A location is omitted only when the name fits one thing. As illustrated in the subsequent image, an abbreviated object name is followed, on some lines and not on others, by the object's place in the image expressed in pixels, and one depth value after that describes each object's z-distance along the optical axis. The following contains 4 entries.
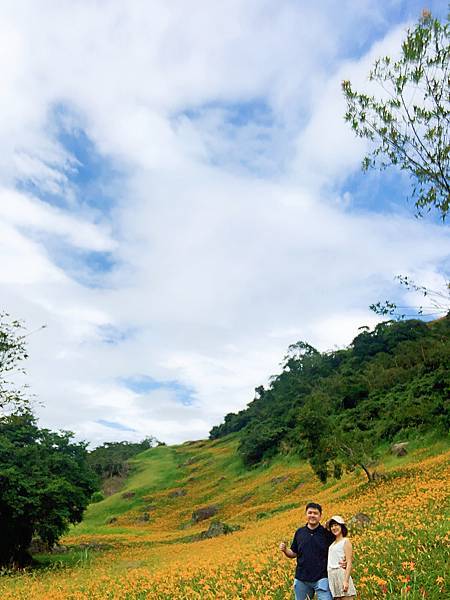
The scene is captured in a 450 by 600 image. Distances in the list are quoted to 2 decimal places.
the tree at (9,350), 18.53
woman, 6.14
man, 6.46
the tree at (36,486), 22.36
